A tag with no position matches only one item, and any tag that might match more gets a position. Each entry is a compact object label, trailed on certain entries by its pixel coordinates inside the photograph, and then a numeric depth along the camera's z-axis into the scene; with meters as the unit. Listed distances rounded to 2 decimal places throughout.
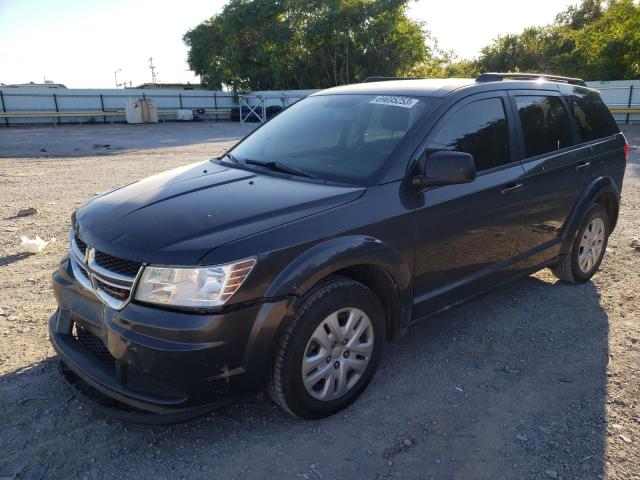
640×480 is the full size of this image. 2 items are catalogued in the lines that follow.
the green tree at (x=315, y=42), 36.41
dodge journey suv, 2.46
